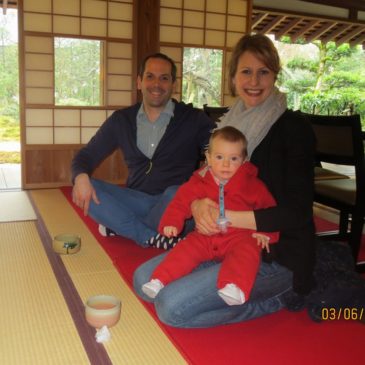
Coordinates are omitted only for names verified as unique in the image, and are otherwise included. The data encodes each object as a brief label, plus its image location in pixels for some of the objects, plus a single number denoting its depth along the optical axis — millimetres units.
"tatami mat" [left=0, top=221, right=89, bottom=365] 1532
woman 1621
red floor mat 1561
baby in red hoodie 1657
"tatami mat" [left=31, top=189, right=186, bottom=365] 1550
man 2650
